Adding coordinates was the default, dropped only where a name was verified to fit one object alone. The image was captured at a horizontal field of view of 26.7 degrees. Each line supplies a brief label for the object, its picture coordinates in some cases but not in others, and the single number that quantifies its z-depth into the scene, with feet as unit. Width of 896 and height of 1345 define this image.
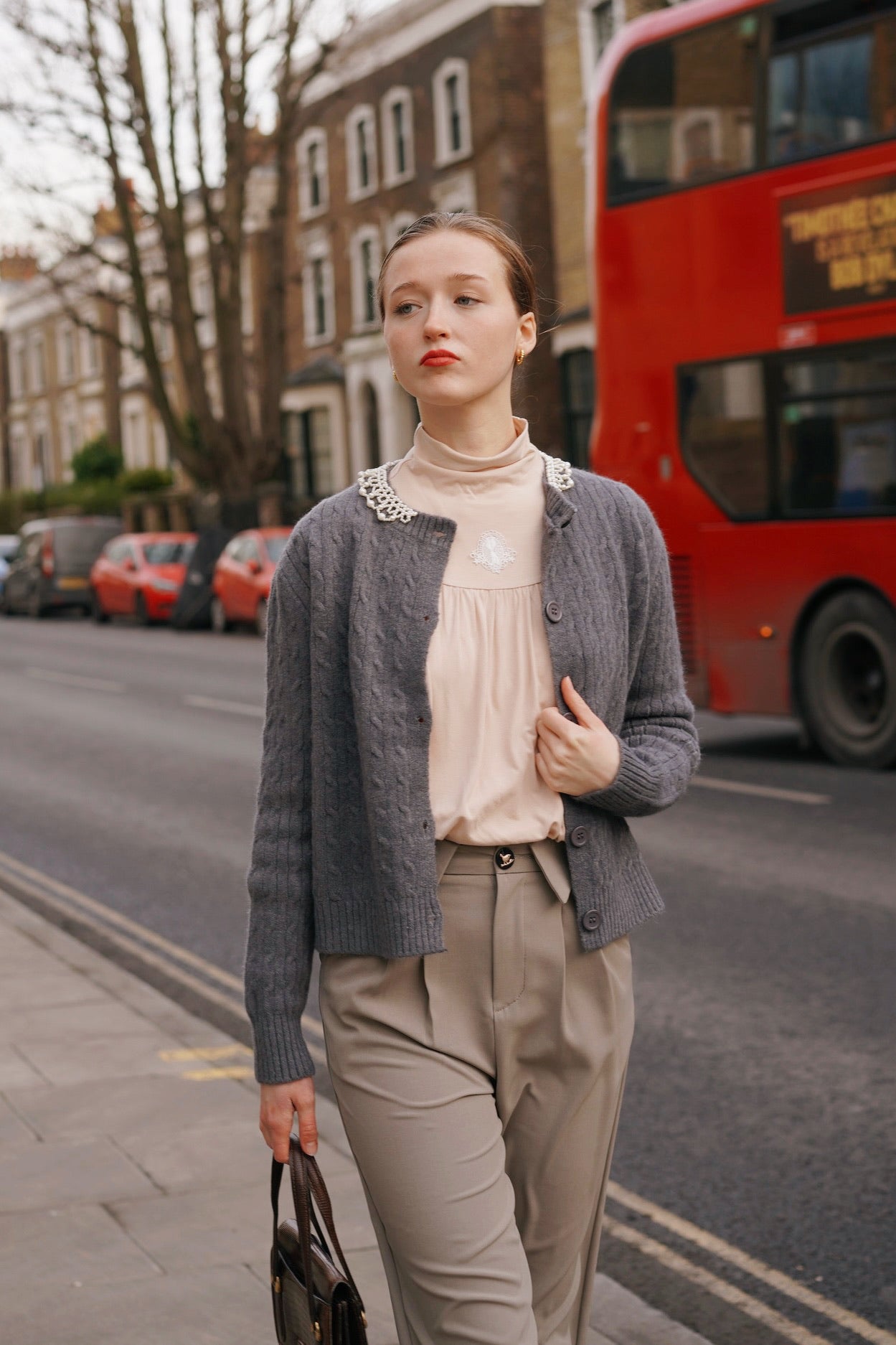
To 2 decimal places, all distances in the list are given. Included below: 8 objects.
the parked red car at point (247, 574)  85.15
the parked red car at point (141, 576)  100.42
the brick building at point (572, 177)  99.76
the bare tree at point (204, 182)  101.50
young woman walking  7.79
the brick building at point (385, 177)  109.91
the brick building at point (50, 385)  199.00
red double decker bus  36.73
